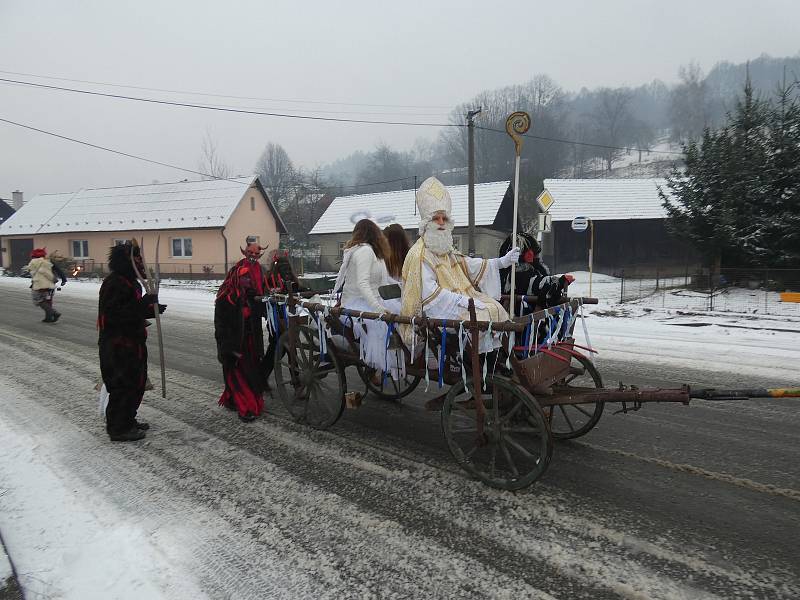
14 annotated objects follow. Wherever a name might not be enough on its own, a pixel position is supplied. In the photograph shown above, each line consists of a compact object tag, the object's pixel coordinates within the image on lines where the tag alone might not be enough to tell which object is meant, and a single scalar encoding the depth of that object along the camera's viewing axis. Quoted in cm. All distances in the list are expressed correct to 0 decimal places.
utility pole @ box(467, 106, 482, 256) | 1967
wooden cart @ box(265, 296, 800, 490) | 379
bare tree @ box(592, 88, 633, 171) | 8738
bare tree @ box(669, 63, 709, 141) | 8606
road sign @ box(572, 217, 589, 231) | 1327
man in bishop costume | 423
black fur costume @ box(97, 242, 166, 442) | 503
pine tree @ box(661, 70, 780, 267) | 1527
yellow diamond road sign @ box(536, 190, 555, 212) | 1412
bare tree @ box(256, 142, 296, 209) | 5688
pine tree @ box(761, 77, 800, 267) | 1467
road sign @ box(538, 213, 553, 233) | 1287
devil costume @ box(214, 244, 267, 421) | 555
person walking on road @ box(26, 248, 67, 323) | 1292
